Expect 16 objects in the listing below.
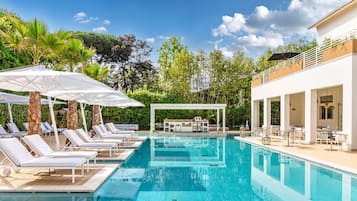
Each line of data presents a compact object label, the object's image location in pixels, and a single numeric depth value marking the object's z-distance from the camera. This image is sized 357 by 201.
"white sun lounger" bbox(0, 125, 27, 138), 15.95
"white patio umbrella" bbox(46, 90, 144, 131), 13.08
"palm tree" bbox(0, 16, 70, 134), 11.51
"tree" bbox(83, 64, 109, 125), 18.97
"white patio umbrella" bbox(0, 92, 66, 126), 15.53
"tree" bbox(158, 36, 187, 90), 38.41
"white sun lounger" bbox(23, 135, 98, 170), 9.41
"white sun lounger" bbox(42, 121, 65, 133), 22.14
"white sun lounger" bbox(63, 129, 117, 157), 12.38
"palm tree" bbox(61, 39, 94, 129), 15.92
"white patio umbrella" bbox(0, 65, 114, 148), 8.53
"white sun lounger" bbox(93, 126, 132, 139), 16.80
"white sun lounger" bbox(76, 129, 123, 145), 13.49
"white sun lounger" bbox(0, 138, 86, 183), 8.27
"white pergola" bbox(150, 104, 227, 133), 27.31
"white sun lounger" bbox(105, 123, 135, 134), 20.56
